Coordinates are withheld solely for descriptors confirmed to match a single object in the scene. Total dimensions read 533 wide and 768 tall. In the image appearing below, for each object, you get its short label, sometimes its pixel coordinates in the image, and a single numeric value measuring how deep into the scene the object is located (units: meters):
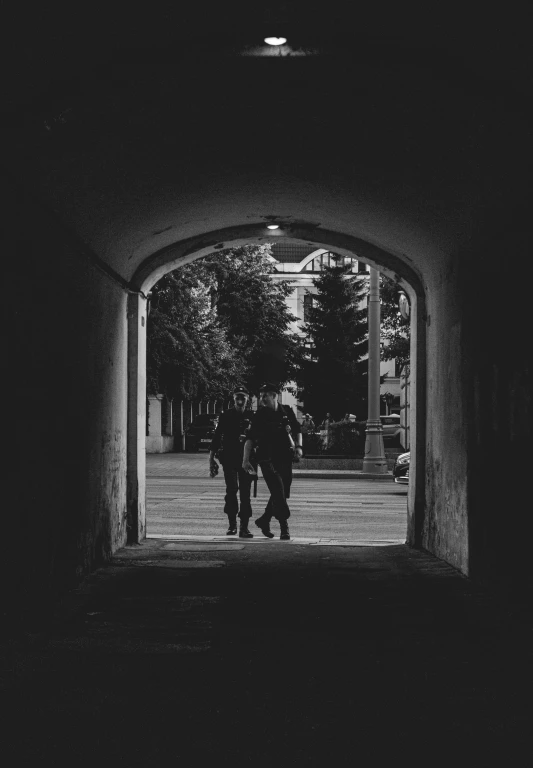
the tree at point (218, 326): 35.50
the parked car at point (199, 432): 49.28
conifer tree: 60.41
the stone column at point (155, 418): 47.34
